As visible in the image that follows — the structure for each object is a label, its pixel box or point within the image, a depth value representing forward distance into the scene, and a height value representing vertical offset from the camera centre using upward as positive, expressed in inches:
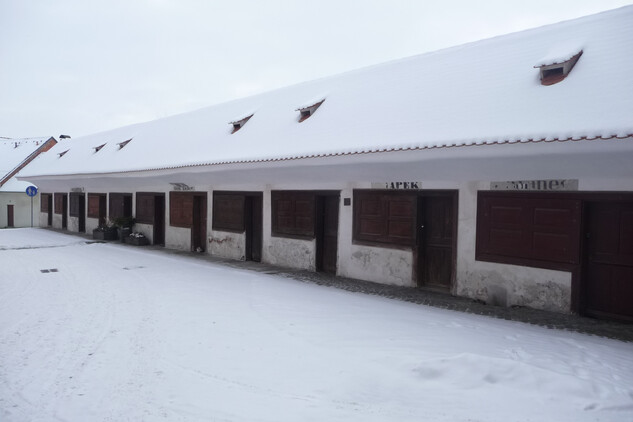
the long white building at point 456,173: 252.5 +25.4
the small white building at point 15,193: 1138.0 +13.5
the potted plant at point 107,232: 706.2 -52.7
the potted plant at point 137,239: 642.2 -58.5
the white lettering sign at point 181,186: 573.1 +20.3
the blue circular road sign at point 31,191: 848.7 +14.6
